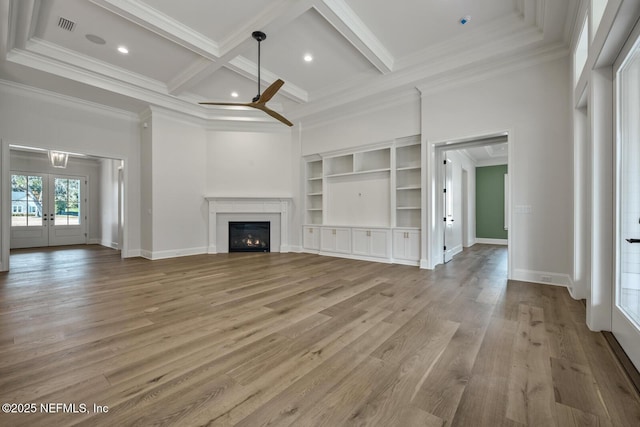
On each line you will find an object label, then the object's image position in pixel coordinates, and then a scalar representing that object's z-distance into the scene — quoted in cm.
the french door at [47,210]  781
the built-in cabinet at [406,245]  504
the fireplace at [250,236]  688
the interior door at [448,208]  545
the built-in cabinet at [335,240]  600
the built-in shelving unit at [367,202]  534
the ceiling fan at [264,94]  352
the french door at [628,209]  183
